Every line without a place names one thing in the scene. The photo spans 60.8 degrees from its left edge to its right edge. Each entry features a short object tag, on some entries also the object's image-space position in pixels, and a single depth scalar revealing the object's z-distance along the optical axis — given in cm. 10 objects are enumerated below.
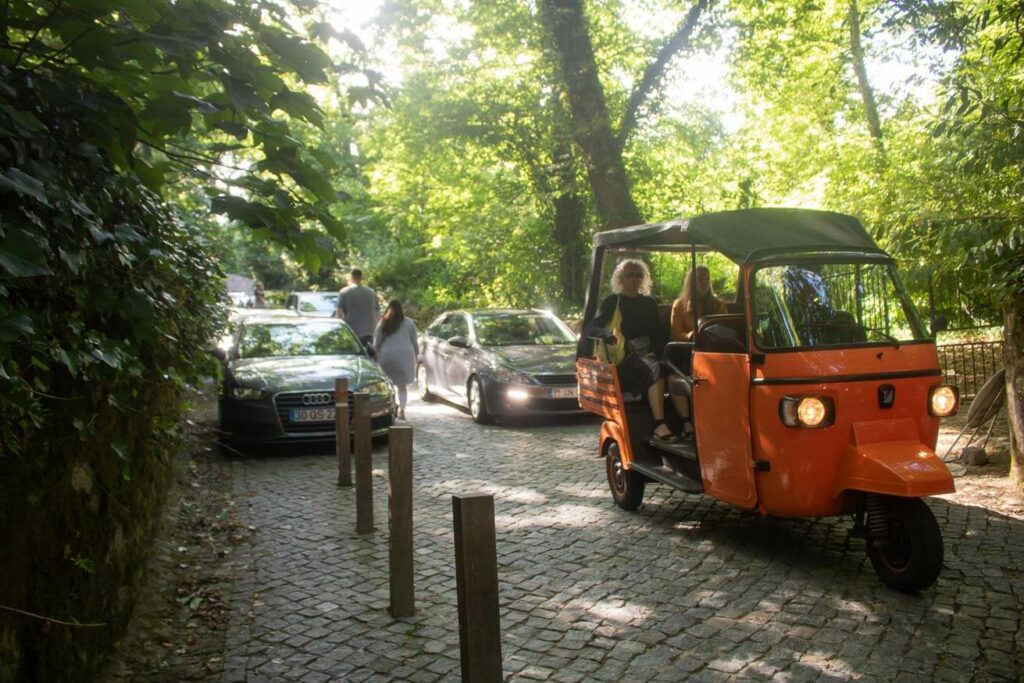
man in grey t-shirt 1515
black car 1041
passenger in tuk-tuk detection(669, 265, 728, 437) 719
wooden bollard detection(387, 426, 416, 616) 517
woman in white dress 1260
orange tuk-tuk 523
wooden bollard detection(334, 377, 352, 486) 884
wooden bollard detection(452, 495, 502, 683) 334
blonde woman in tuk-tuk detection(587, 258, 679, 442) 737
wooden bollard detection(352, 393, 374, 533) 698
